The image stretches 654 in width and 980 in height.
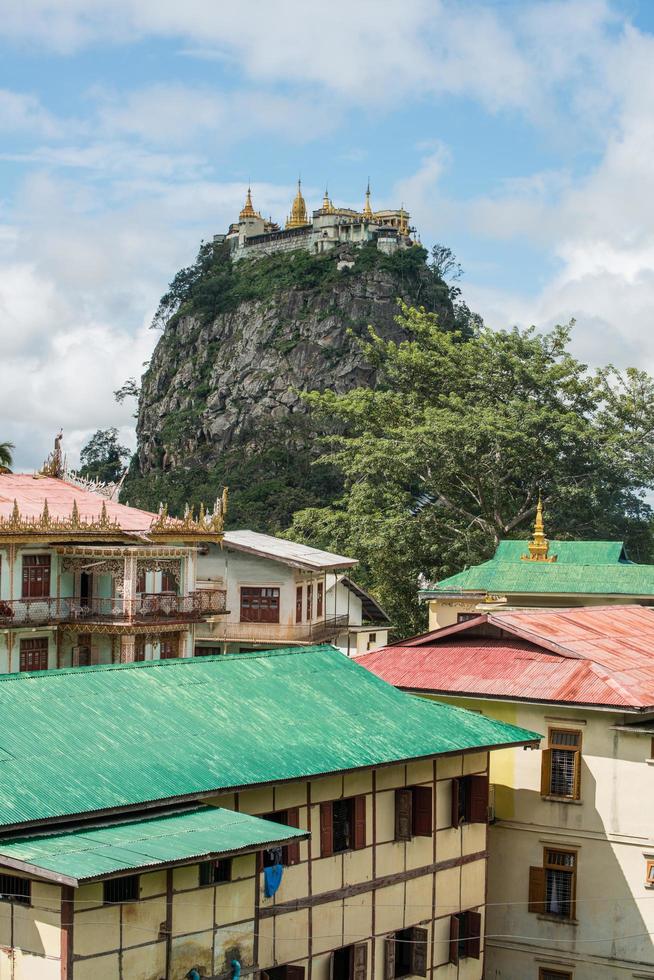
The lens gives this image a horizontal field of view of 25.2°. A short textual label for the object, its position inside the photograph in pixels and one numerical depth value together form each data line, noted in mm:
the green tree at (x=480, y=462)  73438
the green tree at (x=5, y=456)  64375
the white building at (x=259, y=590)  60594
